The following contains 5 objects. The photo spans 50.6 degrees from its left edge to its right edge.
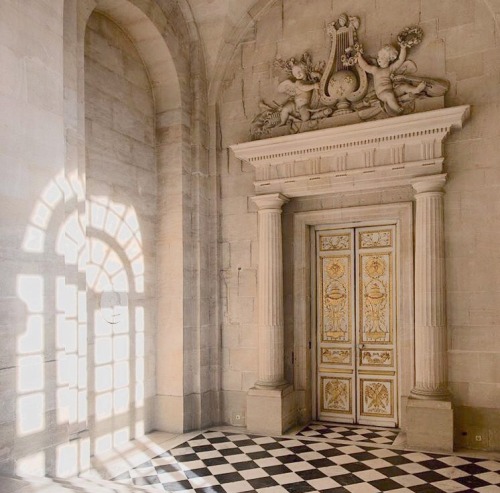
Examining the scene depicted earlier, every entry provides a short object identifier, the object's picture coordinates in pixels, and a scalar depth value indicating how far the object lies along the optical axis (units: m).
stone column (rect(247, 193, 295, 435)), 6.55
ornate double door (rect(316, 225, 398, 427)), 6.59
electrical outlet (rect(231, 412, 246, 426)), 6.91
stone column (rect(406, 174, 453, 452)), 5.71
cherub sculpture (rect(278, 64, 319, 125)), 6.67
